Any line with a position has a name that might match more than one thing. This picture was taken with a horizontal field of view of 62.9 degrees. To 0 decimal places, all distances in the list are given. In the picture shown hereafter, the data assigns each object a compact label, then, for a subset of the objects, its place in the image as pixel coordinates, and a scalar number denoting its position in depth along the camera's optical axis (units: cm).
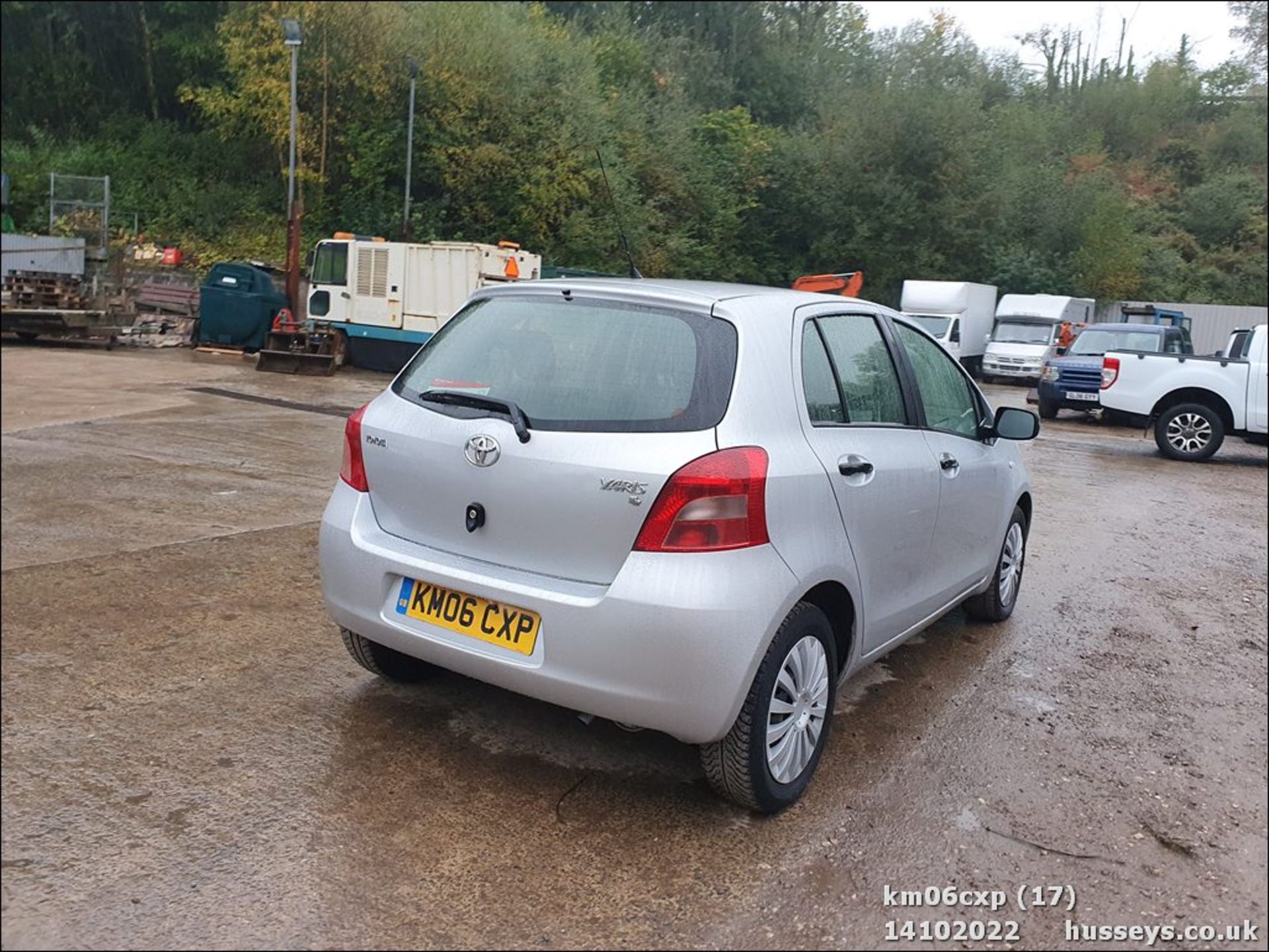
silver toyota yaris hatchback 287
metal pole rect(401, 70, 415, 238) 2272
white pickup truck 1208
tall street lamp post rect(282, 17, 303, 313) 1938
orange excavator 2200
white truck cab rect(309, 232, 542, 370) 1717
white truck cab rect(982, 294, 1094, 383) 2339
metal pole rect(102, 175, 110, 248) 2321
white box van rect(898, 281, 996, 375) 2425
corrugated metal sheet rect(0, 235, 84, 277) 1958
